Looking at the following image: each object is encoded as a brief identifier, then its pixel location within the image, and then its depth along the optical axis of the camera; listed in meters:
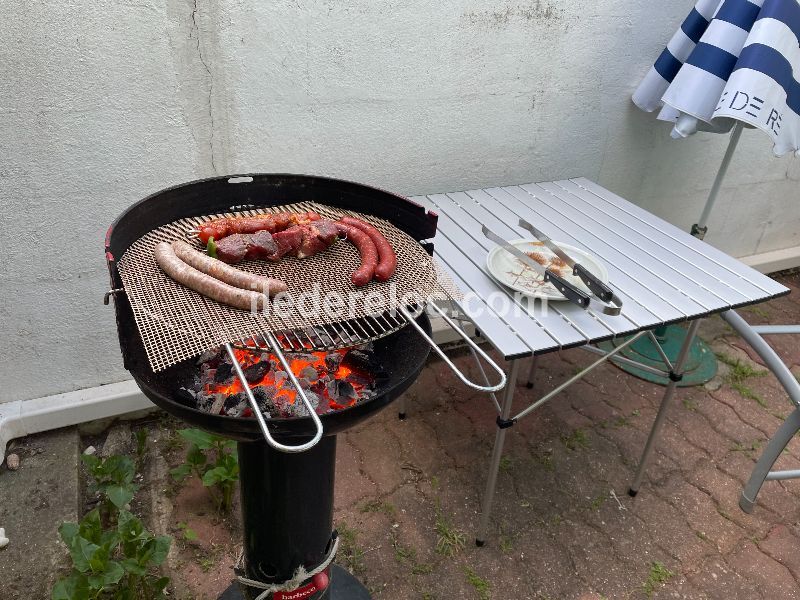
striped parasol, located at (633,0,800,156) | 2.93
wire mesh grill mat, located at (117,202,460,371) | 1.57
